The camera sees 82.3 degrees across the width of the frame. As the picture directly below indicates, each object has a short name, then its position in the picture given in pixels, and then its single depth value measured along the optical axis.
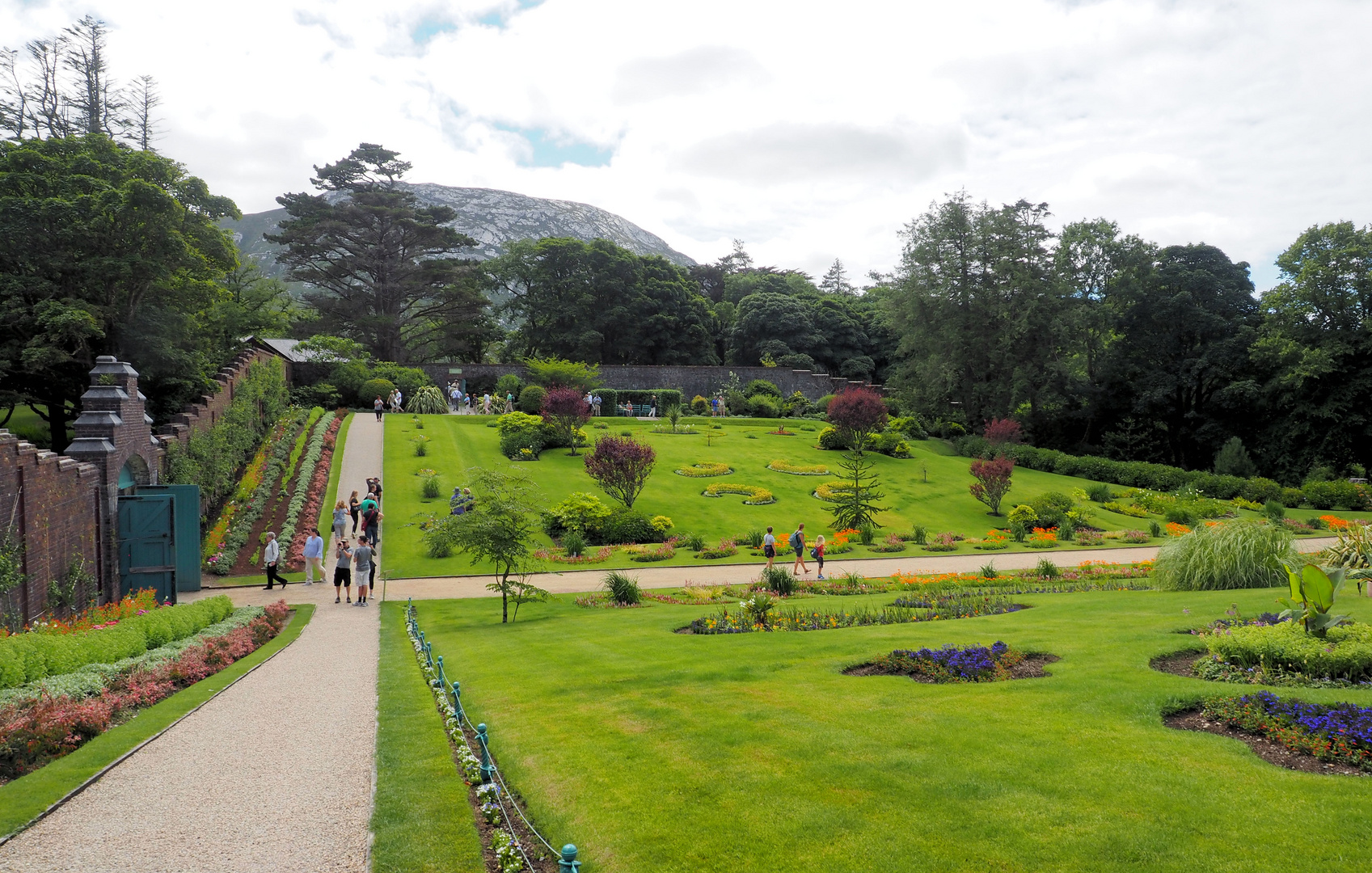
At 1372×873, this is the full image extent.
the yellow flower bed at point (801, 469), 33.31
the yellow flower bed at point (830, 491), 29.66
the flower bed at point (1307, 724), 5.39
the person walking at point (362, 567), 17.31
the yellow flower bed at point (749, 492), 28.88
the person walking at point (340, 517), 21.09
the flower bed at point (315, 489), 21.90
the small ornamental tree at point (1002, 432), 39.94
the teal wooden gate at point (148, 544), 17.14
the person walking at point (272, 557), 18.64
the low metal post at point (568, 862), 4.15
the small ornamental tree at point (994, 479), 29.66
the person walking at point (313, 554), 19.36
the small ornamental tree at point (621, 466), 26.33
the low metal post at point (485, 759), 6.36
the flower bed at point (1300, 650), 7.30
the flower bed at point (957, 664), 8.35
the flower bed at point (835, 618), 12.53
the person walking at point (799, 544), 20.47
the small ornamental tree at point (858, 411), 34.88
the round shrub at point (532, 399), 40.72
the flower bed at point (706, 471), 31.72
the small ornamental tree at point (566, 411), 32.75
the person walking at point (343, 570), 17.55
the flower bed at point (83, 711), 7.24
